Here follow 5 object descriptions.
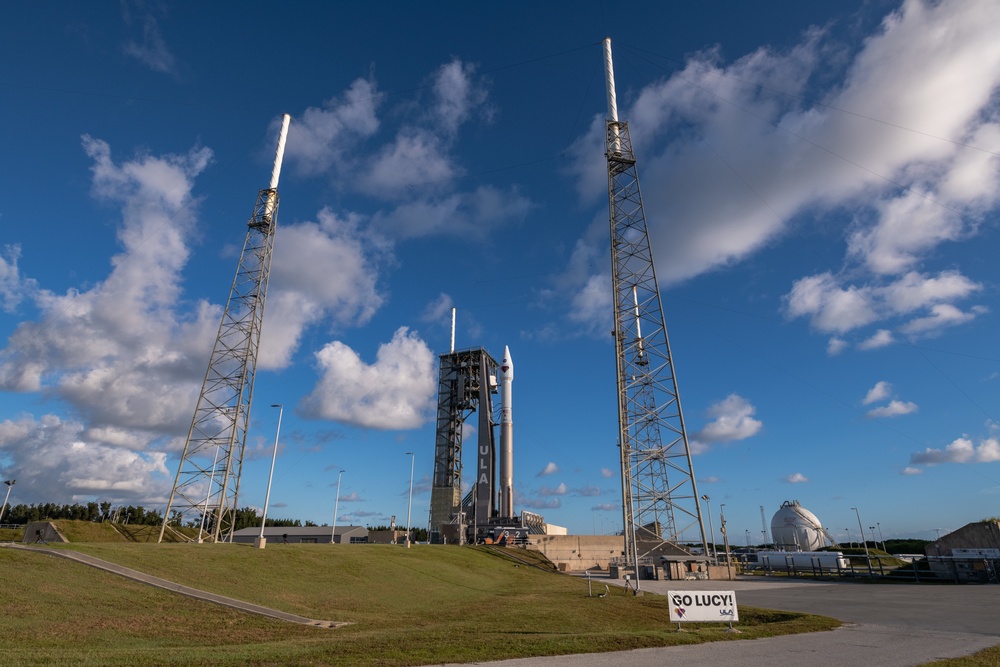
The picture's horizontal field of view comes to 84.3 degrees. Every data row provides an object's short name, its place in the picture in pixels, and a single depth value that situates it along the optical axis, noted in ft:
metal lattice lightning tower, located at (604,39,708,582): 151.74
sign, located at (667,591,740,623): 53.11
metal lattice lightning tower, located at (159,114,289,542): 148.87
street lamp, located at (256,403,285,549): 115.05
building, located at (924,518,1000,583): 127.03
